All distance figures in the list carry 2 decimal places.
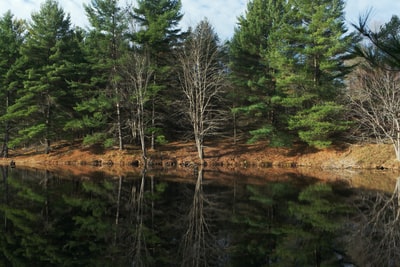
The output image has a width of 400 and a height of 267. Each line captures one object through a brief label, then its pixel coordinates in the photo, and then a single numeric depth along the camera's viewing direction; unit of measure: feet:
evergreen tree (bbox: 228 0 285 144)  91.56
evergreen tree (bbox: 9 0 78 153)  94.53
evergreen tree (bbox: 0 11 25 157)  98.43
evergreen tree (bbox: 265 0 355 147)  79.05
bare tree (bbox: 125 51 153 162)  85.66
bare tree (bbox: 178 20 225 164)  83.76
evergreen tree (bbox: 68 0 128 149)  91.40
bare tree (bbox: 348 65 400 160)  70.69
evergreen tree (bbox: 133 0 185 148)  89.30
